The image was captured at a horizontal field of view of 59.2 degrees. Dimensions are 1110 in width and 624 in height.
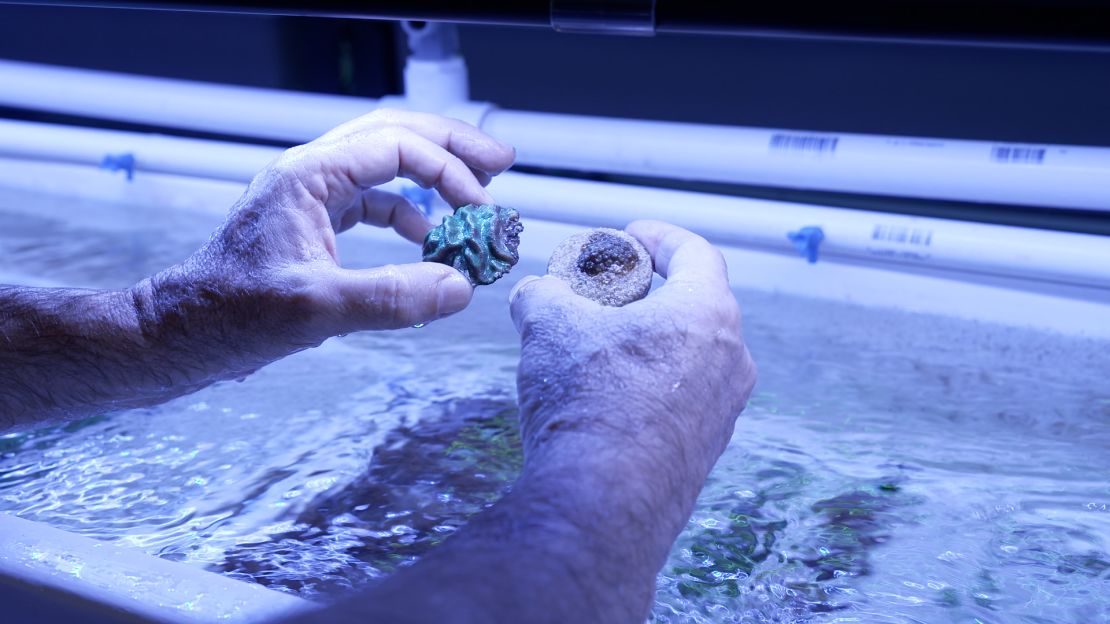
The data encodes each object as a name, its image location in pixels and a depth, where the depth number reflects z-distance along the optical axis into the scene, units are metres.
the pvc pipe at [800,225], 1.24
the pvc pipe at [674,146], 1.26
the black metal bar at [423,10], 0.72
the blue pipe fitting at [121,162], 1.77
